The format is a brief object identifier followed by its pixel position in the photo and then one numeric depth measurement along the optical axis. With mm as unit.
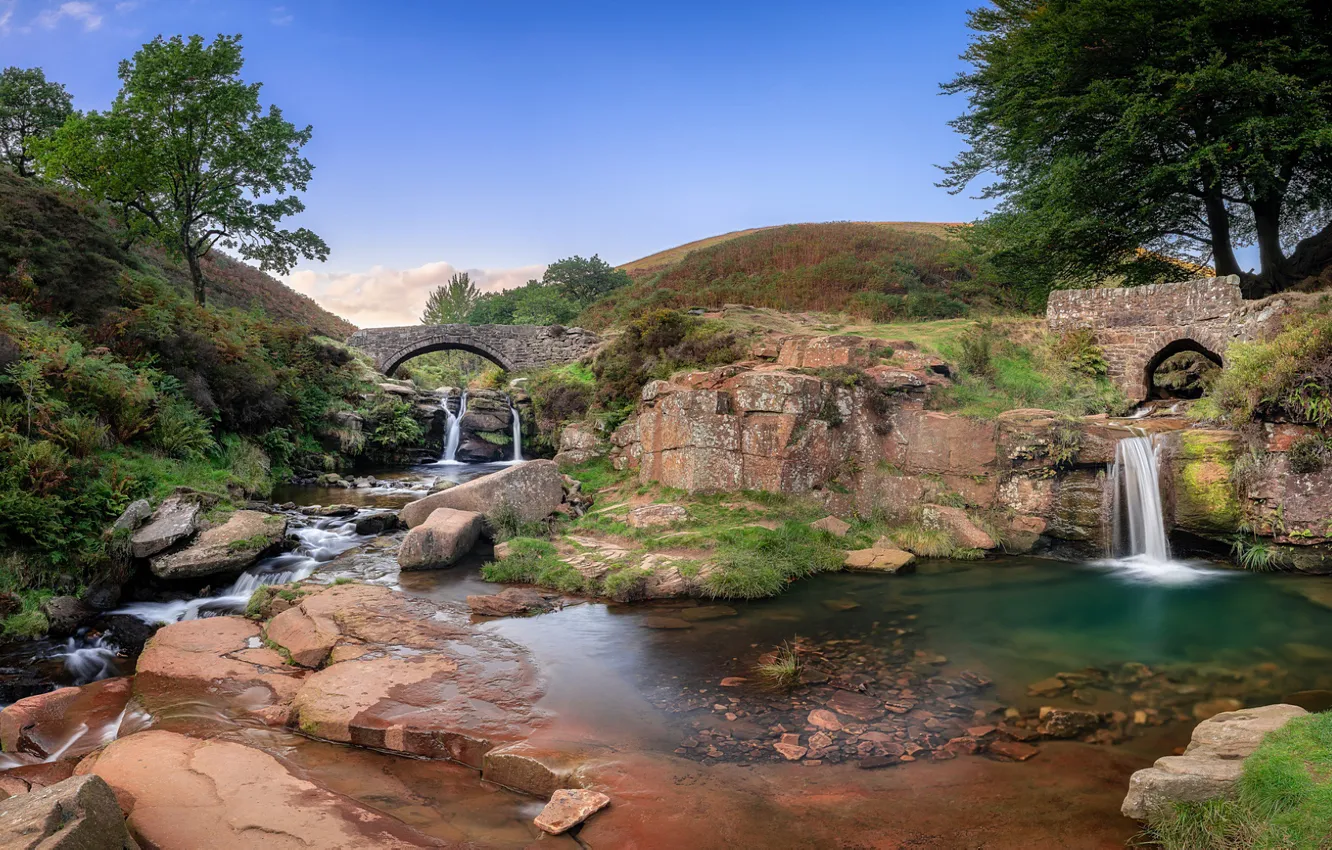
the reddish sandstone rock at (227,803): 3850
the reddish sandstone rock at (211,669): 6180
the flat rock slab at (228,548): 9086
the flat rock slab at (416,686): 5289
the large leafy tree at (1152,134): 13672
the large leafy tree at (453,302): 45906
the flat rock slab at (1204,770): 4070
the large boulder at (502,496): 12180
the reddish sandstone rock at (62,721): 5305
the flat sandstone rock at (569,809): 4203
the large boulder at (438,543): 10492
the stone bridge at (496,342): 29578
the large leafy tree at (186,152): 20125
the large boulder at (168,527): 9117
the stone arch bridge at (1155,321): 12953
